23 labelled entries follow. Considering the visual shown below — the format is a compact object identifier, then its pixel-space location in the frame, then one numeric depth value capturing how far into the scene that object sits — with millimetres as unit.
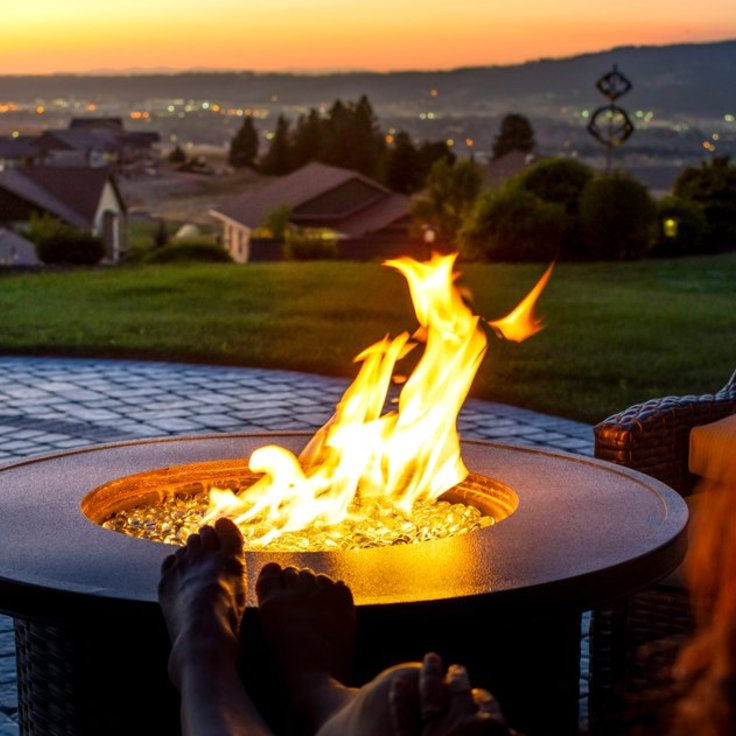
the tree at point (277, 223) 42791
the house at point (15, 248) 37000
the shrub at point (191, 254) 23219
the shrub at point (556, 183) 18078
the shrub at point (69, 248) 21859
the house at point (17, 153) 101688
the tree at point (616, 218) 17219
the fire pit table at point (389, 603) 2244
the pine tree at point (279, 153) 89562
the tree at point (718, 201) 19188
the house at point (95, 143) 106375
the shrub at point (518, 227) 17297
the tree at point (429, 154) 71250
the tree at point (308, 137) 83375
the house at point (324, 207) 53312
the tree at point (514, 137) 83812
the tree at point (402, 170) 71500
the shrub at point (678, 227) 18281
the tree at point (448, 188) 42500
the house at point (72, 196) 55438
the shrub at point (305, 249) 24203
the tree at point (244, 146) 115688
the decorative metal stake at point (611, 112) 18688
